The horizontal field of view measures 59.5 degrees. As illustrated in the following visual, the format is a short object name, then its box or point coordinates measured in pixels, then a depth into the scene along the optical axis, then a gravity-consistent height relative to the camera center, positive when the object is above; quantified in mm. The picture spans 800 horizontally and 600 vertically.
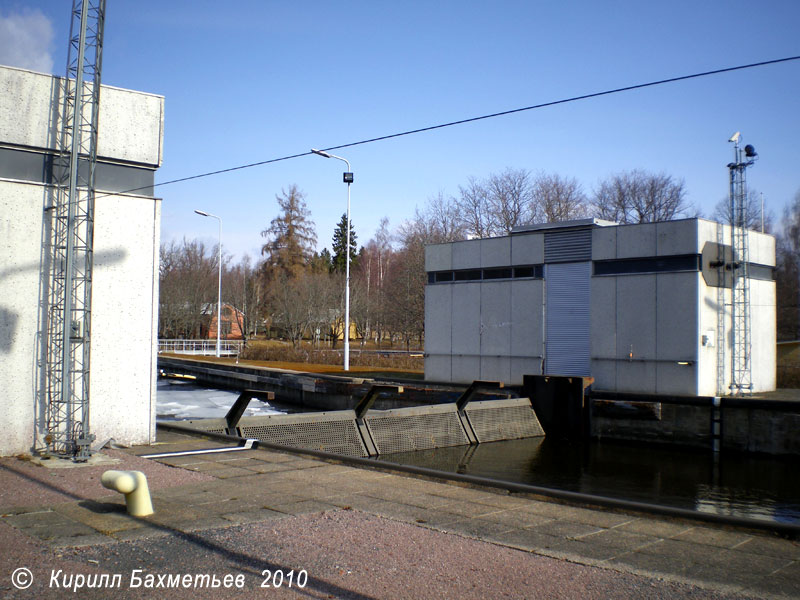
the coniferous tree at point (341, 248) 92375 +10882
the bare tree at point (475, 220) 59625 +9210
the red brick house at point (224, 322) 77000 +416
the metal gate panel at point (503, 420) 20375 -2835
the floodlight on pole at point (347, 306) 36884 +1074
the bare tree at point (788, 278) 57906 +4891
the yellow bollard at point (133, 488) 7020 -1659
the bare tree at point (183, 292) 67875 +3268
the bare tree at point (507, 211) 58531 +9857
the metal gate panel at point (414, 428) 16969 -2559
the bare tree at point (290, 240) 82000 +10139
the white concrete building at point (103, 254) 11047 +1166
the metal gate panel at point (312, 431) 14805 -2256
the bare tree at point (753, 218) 62138 +10229
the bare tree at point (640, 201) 60219 +11364
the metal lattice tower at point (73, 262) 10664 +984
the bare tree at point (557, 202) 60156 +11015
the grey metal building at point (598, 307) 23578 +831
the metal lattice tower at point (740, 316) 24734 +537
